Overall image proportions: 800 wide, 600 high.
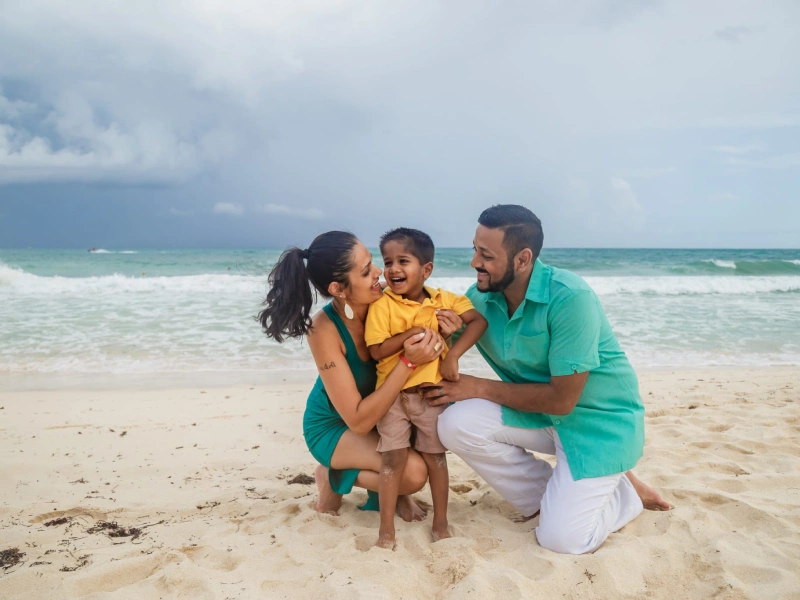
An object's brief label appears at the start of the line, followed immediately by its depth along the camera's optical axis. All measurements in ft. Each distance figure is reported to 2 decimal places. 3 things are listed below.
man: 9.75
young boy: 10.25
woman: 10.12
